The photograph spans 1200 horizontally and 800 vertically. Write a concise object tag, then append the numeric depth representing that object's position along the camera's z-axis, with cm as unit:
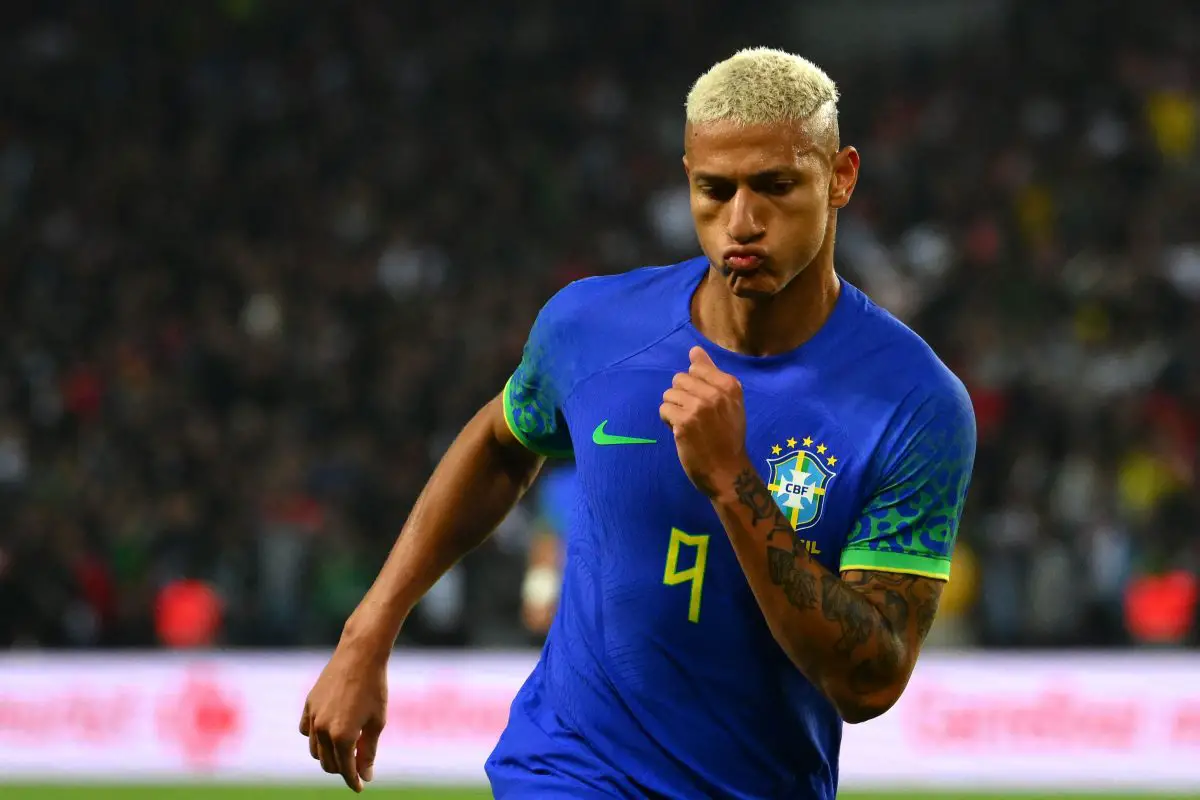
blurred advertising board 2494
